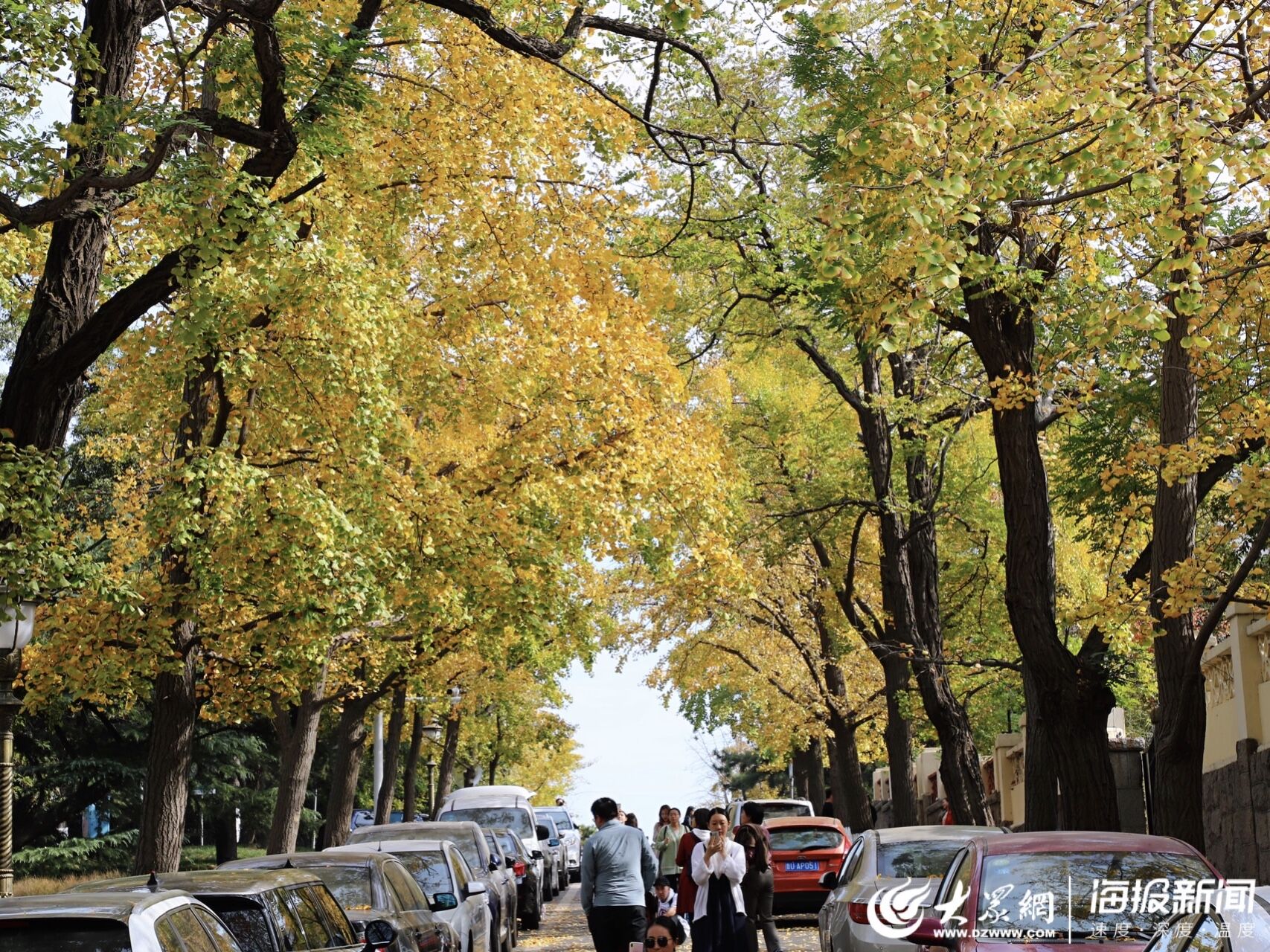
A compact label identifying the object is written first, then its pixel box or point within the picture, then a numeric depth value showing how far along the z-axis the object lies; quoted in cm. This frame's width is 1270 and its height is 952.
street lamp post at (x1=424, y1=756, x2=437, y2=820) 6631
